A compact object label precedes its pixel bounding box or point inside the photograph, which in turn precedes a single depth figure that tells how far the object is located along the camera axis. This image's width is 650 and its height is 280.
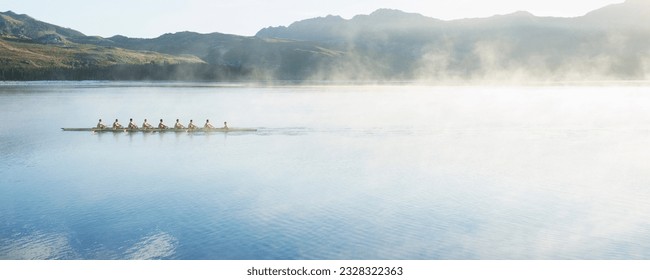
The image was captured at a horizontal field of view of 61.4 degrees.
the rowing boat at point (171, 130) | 52.25
